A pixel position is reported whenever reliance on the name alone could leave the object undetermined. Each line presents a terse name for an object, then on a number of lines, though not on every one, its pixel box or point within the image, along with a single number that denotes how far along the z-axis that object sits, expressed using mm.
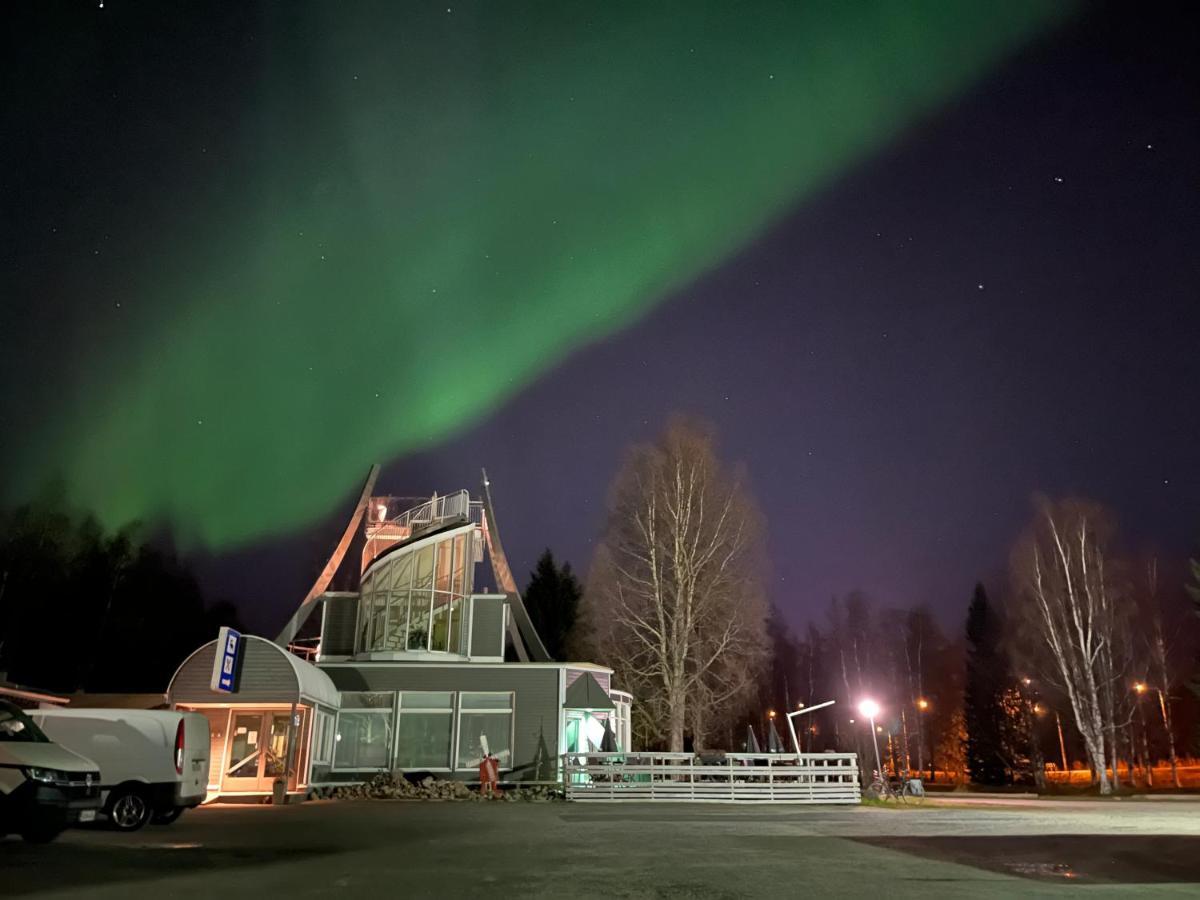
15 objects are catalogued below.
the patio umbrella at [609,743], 24000
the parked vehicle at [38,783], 9578
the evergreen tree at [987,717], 52875
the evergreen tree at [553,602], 57500
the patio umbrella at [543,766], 25297
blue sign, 20047
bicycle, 21719
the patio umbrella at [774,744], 23838
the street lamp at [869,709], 21431
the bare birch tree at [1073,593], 33625
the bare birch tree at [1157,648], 39406
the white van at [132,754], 12000
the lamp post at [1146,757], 44719
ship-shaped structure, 21672
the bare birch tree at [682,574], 28297
